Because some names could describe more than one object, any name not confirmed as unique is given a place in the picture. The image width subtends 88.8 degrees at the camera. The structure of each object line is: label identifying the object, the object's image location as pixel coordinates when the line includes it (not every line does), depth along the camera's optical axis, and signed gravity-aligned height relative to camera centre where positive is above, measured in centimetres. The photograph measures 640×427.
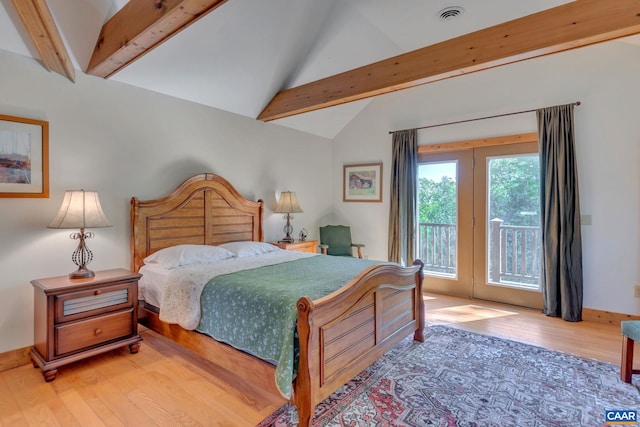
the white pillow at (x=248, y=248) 364 -37
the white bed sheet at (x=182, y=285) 251 -58
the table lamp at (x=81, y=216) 257 +0
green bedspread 189 -60
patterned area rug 199 -123
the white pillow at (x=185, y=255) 305 -39
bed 189 -67
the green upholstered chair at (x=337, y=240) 519 -39
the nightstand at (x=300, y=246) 450 -43
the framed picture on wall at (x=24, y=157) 258 +48
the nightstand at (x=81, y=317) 240 -80
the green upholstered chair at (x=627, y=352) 232 -100
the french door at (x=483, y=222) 409 -10
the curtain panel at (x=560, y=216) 362 -2
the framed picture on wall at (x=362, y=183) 534 +55
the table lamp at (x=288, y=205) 467 +15
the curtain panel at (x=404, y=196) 486 +29
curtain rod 391 +128
